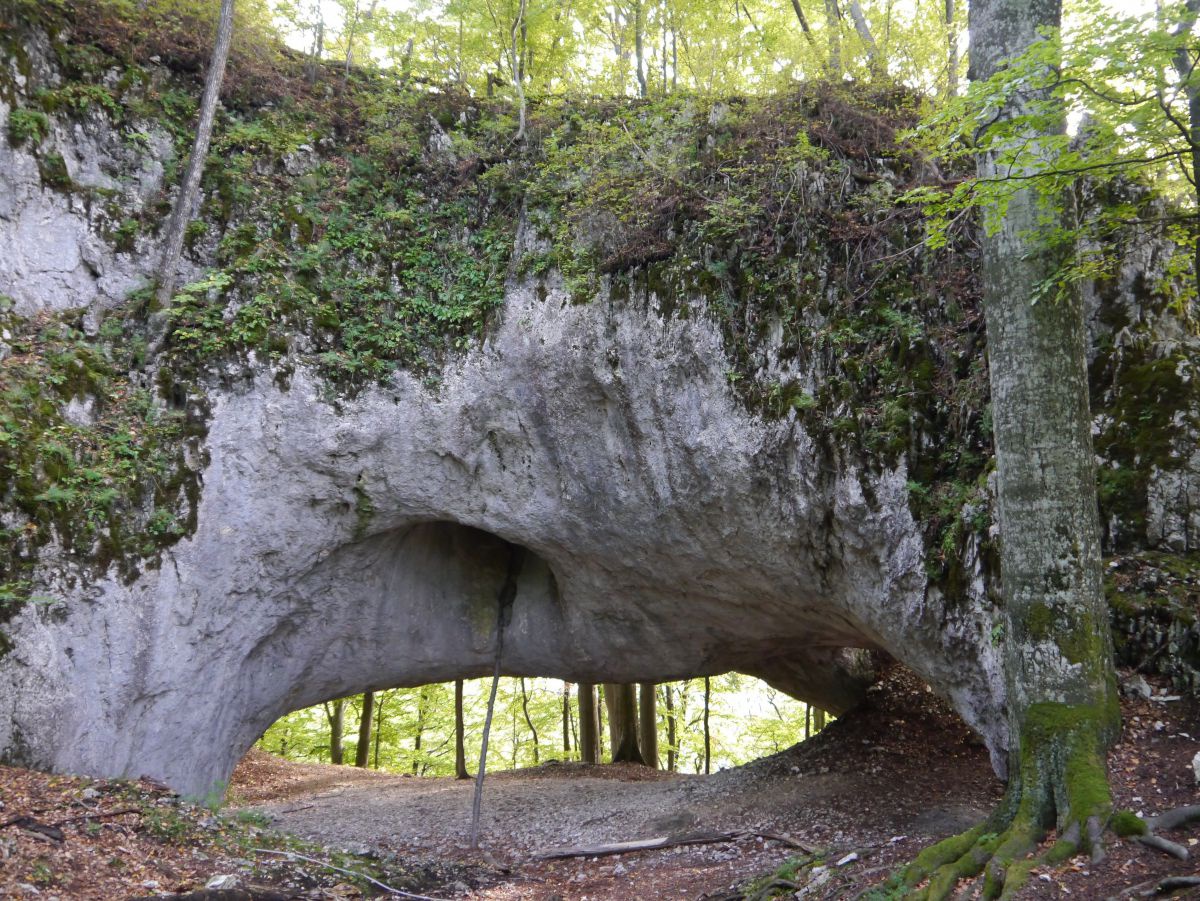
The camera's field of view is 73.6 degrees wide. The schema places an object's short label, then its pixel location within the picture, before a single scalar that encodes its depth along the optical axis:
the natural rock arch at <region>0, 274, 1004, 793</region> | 7.36
